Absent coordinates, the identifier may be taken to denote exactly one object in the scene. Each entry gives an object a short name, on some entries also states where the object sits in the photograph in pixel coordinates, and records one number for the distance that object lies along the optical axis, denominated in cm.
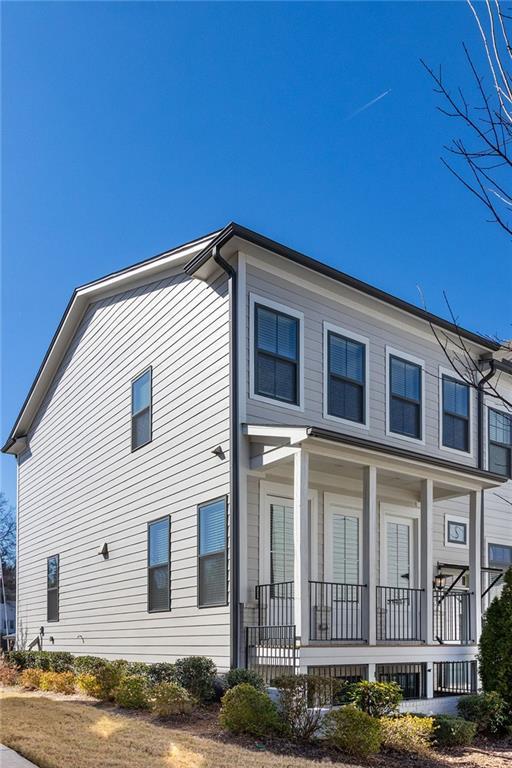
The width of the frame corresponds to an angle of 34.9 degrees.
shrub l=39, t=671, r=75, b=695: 1311
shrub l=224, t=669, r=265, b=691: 1002
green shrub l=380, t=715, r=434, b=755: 934
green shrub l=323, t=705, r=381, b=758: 873
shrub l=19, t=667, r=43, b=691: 1432
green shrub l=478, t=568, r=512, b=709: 1162
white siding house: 1138
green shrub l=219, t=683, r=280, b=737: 891
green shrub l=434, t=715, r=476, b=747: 1002
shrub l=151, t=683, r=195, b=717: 977
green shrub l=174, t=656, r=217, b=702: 1062
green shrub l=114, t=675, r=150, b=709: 1071
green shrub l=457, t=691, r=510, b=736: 1109
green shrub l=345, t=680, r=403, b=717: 987
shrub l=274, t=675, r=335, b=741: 909
